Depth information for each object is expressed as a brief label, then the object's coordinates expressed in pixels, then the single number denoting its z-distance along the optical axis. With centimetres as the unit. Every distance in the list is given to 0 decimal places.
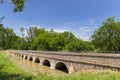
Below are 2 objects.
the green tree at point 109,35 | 2382
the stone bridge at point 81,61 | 866
